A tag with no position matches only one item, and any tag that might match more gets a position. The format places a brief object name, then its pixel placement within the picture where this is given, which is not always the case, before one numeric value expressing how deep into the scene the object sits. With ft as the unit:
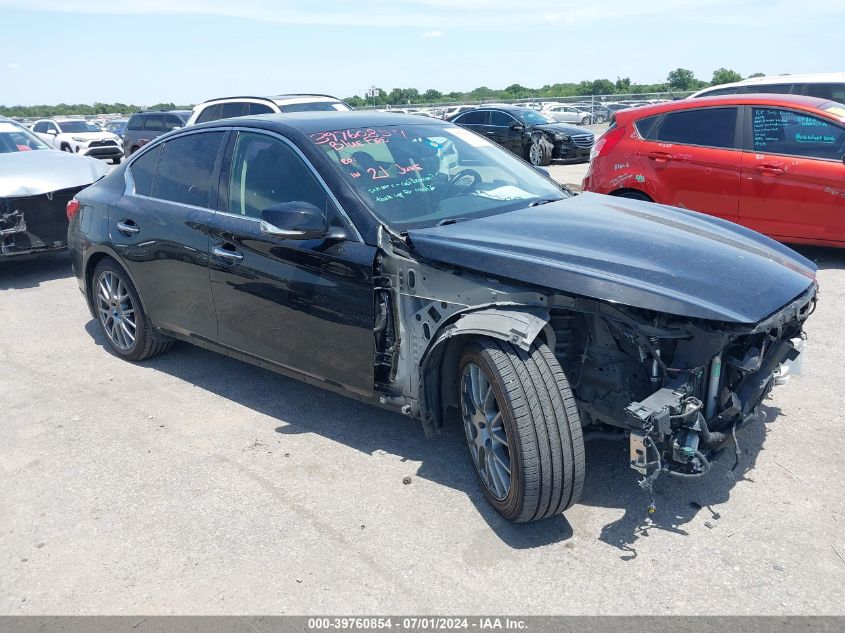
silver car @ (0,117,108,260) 25.05
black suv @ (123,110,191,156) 64.54
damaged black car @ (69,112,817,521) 10.11
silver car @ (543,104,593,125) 105.70
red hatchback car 22.77
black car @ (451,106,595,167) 58.54
